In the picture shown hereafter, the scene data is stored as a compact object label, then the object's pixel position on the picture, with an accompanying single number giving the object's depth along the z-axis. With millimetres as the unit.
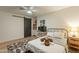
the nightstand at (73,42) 1529
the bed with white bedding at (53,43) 1509
